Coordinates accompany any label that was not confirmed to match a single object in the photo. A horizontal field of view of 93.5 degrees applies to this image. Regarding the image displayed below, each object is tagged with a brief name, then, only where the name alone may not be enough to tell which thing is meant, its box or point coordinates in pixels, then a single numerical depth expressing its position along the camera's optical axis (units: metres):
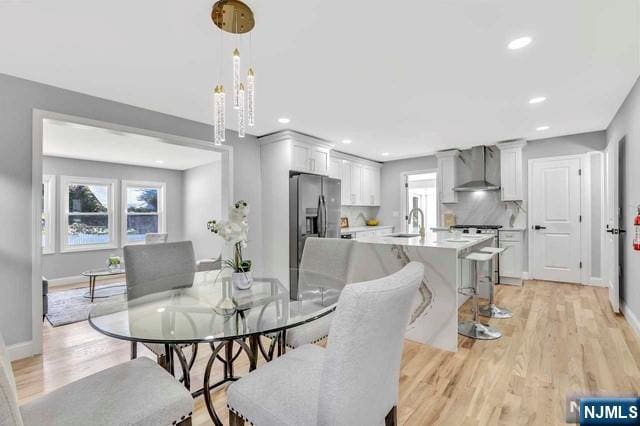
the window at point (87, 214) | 5.73
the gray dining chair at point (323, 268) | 1.93
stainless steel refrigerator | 4.18
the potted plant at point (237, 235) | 1.80
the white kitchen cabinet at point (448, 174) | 5.71
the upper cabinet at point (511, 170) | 5.04
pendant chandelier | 1.67
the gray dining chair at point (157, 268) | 2.06
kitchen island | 2.62
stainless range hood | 5.41
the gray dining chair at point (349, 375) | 0.90
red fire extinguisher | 2.44
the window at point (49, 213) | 5.50
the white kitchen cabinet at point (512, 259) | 4.84
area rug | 3.57
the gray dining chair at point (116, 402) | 1.01
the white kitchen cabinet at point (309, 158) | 4.32
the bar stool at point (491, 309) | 3.34
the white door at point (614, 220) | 3.29
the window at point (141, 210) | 6.50
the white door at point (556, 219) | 4.77
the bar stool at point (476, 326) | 2.81
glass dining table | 1.30
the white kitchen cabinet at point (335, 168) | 5.52
